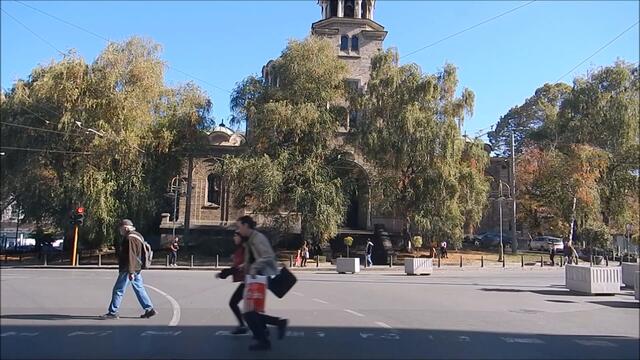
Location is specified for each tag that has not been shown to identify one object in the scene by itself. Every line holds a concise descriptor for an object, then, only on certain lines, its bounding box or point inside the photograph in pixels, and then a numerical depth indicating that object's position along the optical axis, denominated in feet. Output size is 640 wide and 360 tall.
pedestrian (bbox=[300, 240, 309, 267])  119.03
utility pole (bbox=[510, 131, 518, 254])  152.87
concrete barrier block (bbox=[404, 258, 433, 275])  98.78
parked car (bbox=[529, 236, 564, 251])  186.03
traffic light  108.06
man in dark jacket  35.29
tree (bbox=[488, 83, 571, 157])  195.62
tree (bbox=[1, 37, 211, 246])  119.75
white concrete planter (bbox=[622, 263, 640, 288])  71.15
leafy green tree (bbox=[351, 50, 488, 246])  127.34
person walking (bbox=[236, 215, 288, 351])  27.02
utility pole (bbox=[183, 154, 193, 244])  139.23
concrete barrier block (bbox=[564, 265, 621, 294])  60.44
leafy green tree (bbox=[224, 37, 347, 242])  122.42
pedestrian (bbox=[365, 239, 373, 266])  121.49
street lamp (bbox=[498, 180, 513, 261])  135.81
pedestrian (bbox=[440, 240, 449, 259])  132.16
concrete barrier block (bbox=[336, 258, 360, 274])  100.18
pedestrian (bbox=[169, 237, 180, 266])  120.06
